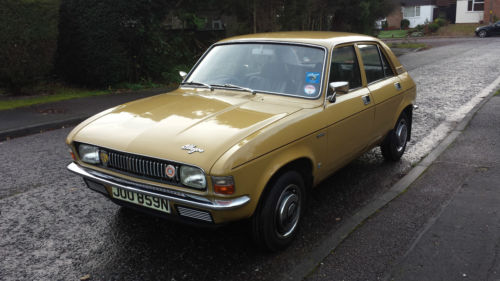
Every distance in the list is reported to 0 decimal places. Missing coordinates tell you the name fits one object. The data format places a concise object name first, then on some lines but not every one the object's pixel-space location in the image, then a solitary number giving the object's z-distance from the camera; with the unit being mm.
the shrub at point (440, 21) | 49188
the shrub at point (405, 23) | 56281
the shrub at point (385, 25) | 55562
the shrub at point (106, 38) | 11344
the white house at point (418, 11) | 57719
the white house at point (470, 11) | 52250
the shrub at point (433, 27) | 47819
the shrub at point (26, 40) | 9758
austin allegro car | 3080
